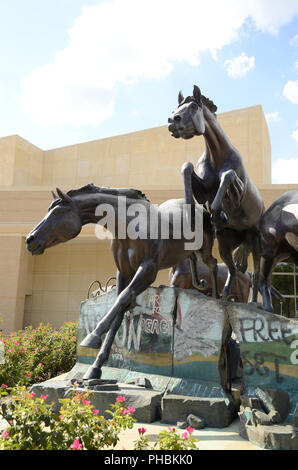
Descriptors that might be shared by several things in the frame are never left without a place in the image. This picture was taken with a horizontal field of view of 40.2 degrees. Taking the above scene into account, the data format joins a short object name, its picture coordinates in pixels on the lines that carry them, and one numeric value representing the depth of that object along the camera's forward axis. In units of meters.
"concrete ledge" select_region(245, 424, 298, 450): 3.64
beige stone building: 17.75
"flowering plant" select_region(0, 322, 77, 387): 7.52
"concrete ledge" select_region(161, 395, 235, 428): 4.50
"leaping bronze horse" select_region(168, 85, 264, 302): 4.81
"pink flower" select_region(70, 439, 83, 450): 2.57
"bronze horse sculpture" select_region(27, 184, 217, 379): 4.72
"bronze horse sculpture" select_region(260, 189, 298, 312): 4.88
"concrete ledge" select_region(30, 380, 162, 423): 4.35
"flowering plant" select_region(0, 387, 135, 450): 2.80
